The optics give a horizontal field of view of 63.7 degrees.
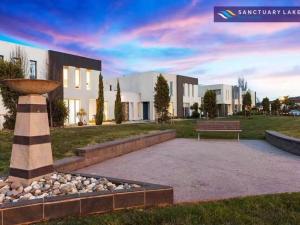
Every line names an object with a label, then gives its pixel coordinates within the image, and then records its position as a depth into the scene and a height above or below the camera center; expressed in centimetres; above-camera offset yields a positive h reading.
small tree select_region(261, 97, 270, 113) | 4810 +153
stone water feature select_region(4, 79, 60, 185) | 379 -34
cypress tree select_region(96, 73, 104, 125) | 2263 +67
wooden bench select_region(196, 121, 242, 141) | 1045 -62
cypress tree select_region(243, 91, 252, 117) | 4149 +170
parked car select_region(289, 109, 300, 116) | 4490 -29
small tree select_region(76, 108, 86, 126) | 2307 -8
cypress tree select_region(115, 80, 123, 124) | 2358 +34
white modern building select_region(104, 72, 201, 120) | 3264 +278
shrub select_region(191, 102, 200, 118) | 3756 +37
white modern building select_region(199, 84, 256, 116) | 4920 +323
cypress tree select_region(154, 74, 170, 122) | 2016 +130
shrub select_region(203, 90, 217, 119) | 2407 +92
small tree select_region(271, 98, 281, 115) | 4734 +110
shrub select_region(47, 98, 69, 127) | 1756 +10
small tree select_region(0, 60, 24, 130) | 1305 +140
